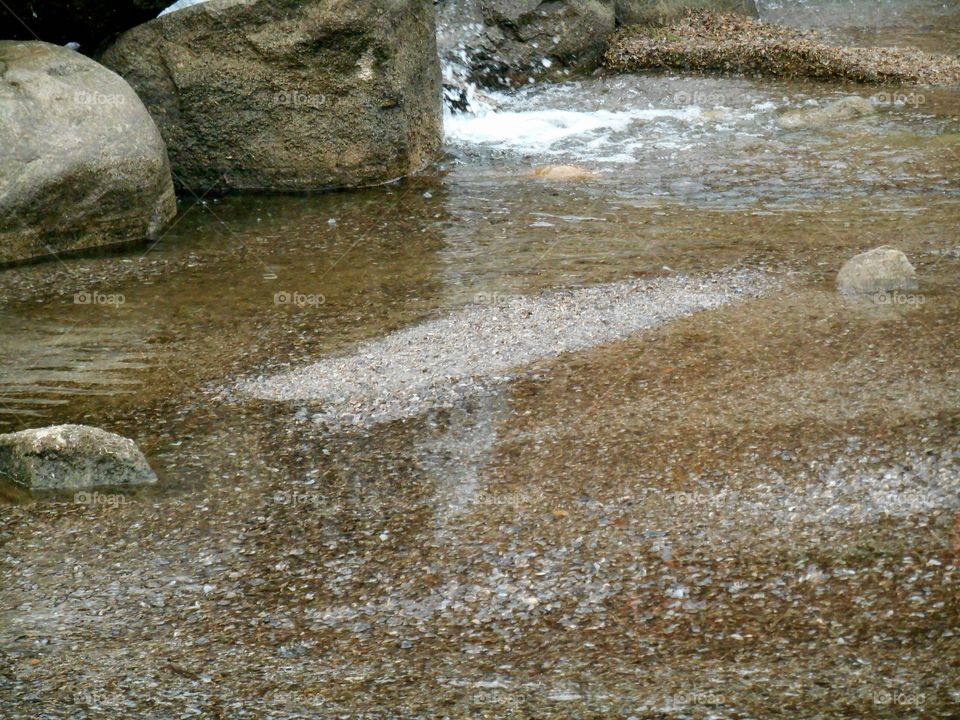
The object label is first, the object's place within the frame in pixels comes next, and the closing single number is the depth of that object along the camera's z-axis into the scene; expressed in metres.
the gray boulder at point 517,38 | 10.85
